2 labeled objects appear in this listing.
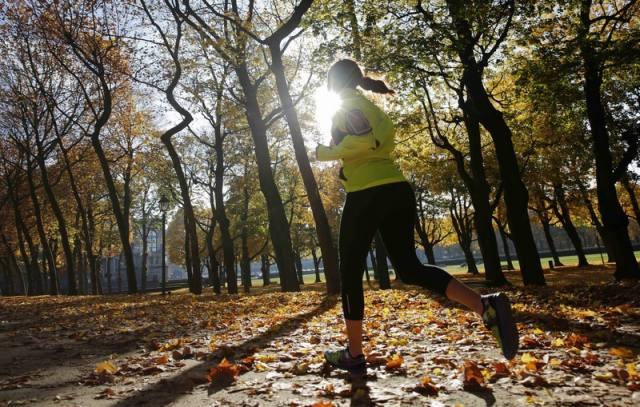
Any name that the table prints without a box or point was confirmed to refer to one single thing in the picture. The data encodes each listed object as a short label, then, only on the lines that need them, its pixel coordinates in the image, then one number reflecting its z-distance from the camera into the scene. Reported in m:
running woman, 3.29
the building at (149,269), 82.88
